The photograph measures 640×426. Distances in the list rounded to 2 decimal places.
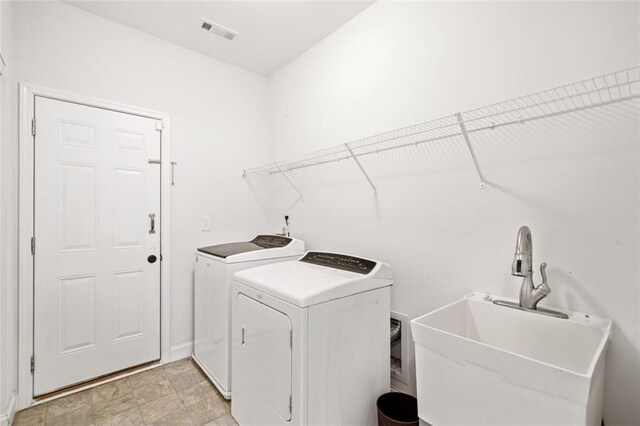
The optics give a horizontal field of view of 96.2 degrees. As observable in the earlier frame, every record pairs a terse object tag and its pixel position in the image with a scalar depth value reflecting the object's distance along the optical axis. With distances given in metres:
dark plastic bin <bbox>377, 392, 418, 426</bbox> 1.62
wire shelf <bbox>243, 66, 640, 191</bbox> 1.17
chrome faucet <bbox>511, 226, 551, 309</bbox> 1.24
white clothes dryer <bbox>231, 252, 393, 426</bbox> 1.38
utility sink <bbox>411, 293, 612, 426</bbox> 0.87
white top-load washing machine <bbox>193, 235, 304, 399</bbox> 2.08
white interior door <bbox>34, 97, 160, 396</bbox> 2.06
